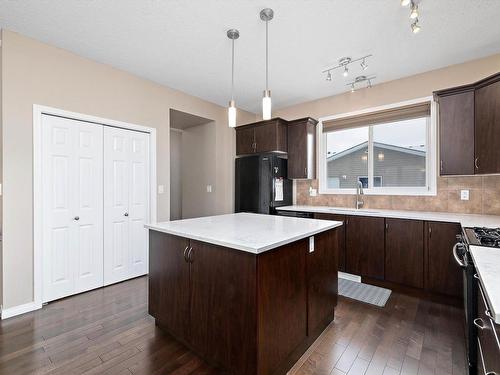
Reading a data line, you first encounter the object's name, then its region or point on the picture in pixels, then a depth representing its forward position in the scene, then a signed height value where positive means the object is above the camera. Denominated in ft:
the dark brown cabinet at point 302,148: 13.24 +2.10
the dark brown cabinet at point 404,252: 8.92 -2.50
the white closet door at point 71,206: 8.51 -0.72
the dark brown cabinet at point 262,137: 13.52 +2.89
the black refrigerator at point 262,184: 13.21 +0.12
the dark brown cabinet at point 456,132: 8.51 +1.92
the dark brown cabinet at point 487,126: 7.80 +1.96
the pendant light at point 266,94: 6.49 +2.45
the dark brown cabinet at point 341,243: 10.68 -2.50
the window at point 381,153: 10.77 +1.64
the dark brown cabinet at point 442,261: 8.21 -2.64
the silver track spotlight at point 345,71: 9.97 +4.77
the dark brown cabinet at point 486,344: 2.73 -2.08
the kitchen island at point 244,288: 4.58 -2.27
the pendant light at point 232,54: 7.12 +4.88
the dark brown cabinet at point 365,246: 9.75 -2.49
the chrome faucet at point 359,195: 12.08 -0.45
